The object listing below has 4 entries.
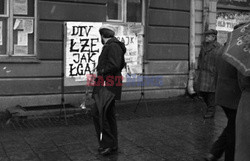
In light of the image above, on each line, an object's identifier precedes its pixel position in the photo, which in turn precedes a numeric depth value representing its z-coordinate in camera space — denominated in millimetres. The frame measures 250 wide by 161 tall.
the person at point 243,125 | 3047
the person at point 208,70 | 8289
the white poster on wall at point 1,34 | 8789
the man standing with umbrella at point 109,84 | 5535
